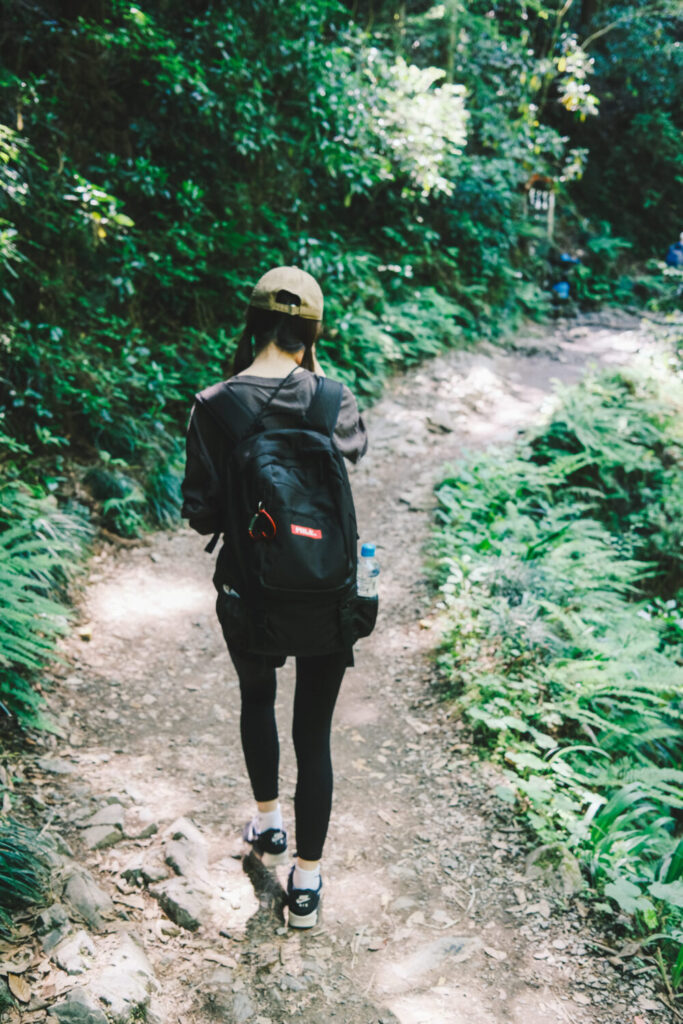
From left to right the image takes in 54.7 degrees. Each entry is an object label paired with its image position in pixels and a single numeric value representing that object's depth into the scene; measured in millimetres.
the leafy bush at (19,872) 2420
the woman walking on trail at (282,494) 2184
